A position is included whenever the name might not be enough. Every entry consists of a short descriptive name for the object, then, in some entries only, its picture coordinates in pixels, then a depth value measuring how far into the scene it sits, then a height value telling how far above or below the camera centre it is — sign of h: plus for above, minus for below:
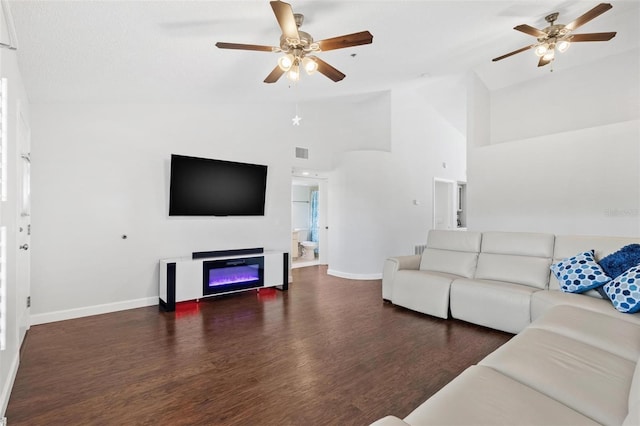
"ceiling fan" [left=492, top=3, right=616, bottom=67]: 3.05 +1.93
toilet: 7.45 -0.94
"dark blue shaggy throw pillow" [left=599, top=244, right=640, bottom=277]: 2.63 -0.40
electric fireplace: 4.11 -0.92
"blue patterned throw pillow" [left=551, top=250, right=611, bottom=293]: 2.68 -0.54
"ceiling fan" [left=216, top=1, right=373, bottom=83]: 2.31 +1.42
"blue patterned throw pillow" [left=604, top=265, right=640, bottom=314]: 2.29 -0.60
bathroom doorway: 7.51 -0.27
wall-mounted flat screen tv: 4.10 +0.35
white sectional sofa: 1.13 -0.73
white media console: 3.83 -0.88
